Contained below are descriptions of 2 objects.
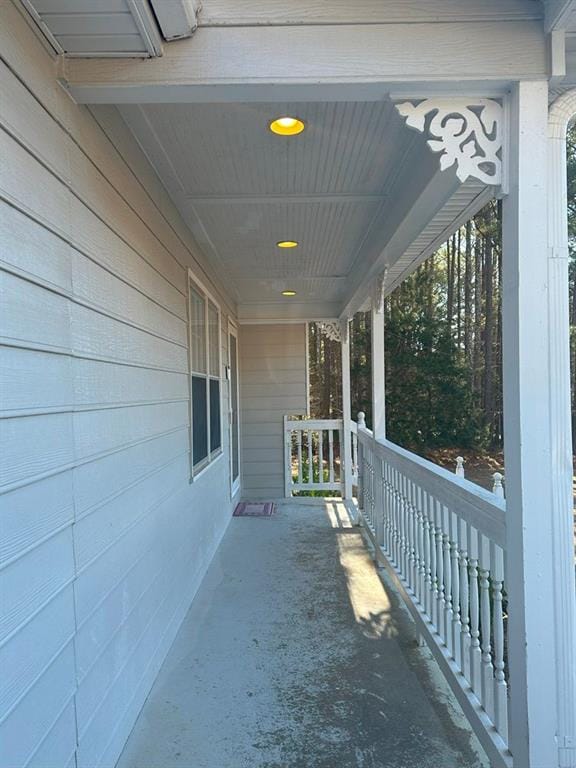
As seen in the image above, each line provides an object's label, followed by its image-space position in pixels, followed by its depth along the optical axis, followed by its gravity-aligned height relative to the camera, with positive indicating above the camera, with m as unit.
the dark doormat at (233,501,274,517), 6.12 -1.50
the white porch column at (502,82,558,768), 1.64 -0.19
